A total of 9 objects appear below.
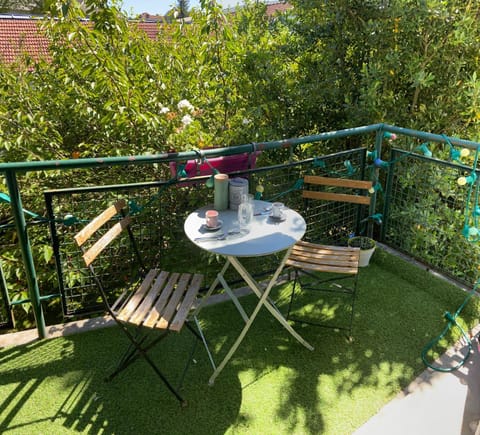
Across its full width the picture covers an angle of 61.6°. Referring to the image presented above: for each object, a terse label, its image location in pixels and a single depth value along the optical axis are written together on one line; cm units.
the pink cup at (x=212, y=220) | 261
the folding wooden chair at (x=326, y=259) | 292
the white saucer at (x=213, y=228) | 260
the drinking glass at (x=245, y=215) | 264
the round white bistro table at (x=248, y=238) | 239
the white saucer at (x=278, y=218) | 276
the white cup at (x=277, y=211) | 277
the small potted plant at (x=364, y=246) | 383
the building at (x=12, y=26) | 2070
